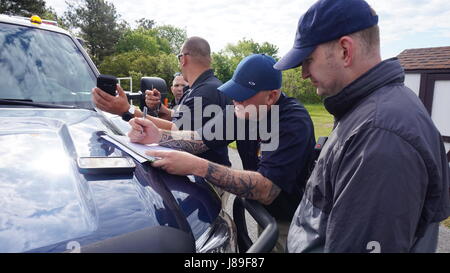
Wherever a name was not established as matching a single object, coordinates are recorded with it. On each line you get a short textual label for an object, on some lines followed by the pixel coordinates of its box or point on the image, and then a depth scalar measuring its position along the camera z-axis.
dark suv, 1.05
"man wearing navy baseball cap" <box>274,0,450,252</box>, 0.95
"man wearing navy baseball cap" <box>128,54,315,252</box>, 1.80
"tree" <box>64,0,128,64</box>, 50.12
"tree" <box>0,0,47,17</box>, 30.84
